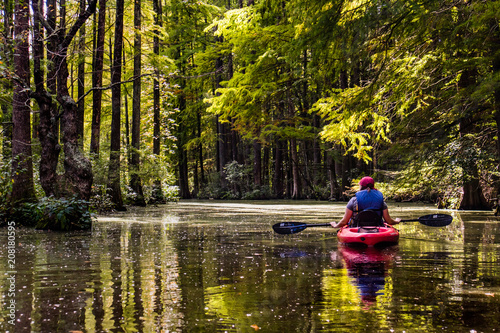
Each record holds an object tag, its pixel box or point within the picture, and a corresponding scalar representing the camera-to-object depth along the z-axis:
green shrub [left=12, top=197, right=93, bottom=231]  12.26
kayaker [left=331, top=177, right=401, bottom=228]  9.43
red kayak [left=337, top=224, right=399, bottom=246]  8.78
